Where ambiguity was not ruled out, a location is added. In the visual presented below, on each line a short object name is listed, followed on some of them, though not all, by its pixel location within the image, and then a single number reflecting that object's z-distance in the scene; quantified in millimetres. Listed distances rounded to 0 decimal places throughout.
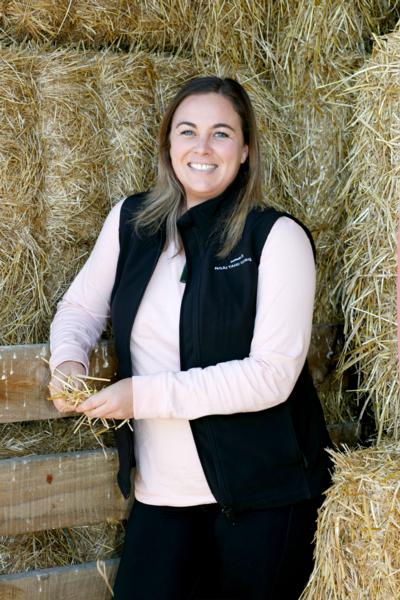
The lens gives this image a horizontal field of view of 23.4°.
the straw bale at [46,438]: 2580
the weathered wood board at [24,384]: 2387
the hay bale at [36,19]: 2676
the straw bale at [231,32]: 2889
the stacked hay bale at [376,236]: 2496
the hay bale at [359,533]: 2152
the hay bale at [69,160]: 2678
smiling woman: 2229
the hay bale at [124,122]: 2750
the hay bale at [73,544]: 2633
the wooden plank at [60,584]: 2484
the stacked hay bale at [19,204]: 2613
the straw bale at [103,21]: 2748
